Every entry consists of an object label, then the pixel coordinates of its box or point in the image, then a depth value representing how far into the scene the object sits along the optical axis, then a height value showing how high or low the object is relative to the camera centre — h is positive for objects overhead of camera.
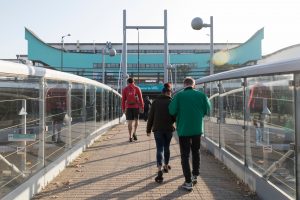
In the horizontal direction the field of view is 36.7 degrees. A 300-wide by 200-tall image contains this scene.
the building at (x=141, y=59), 69.56 +6.36
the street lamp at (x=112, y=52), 35.15 +3.67
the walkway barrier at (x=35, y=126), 5.04 -0.38
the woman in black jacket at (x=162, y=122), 7.39 -0.37
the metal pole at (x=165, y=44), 32.78 +4.11
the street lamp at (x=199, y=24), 14.43 +2.43
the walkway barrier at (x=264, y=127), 4.77 -0.37
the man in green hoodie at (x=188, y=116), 6.73 -0.25
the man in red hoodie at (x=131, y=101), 12.23 -0.05
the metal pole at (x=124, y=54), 30.23 +3.06
